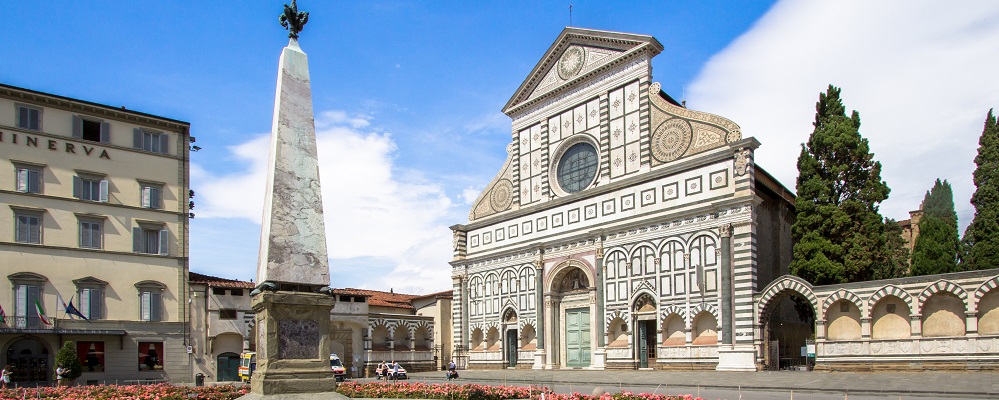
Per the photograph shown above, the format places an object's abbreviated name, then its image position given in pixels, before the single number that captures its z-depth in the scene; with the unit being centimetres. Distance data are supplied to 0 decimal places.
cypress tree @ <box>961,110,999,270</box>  2997
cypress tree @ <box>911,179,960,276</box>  3189
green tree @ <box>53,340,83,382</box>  2918
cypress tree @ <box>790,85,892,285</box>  3039
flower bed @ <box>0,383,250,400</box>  1894
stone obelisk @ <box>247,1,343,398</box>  1282
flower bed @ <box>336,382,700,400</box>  1656
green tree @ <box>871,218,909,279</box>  3481
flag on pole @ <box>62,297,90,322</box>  3278
